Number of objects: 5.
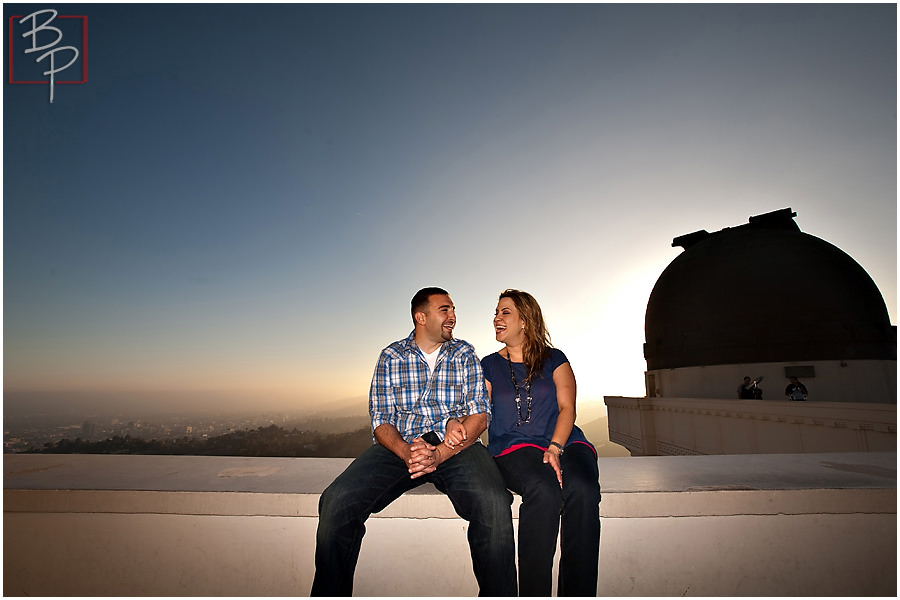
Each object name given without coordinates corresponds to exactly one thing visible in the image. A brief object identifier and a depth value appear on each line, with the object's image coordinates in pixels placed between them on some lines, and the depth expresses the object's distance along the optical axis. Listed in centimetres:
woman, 219
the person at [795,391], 1448
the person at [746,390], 1670
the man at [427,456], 217
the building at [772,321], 1764
